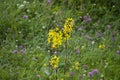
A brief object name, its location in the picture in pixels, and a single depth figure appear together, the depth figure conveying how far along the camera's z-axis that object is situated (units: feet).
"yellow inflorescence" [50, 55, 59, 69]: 10.52
